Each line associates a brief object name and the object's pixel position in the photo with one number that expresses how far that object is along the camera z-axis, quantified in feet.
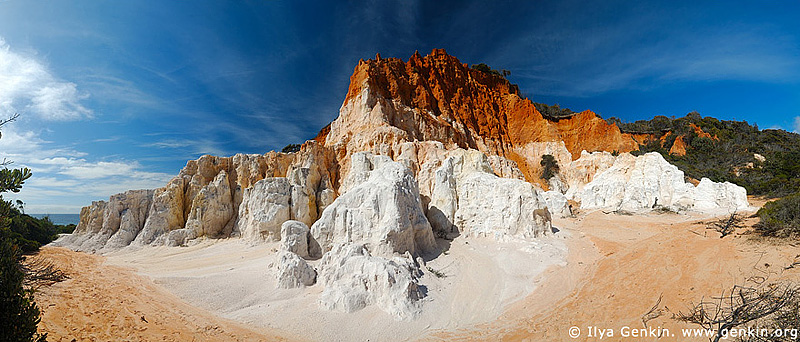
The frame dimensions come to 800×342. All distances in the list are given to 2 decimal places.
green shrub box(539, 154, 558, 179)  140.05
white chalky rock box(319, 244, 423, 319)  26.71
